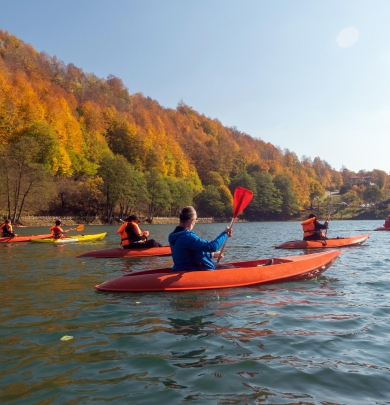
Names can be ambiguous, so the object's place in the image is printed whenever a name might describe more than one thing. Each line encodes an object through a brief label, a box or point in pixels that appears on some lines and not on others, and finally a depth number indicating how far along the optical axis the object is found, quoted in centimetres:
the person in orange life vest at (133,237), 1405
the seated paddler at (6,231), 1975
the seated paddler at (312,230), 1675
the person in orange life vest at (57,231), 1939
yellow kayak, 1912
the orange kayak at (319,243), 1636
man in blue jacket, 688
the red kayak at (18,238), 1952
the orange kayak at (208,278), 732
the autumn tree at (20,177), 3878
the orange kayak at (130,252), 1352
